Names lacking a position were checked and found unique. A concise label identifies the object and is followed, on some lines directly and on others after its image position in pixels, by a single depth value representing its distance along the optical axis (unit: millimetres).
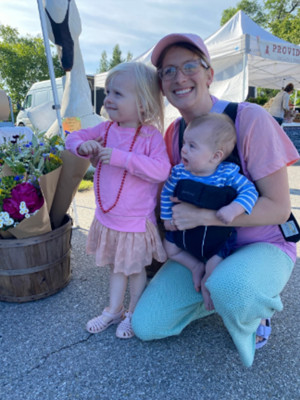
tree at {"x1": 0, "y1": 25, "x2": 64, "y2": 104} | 26641
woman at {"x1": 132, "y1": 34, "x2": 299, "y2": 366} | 1368
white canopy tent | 5824
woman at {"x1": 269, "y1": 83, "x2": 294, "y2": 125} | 7855
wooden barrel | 1834
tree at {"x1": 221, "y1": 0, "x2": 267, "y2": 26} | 27062
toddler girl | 1565
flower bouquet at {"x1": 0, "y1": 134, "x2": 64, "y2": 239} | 1752
